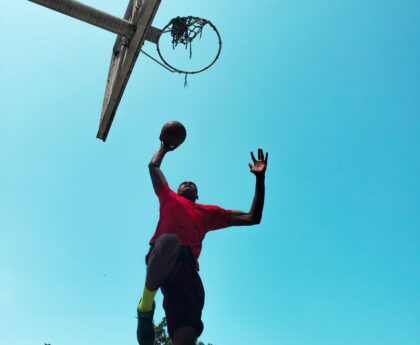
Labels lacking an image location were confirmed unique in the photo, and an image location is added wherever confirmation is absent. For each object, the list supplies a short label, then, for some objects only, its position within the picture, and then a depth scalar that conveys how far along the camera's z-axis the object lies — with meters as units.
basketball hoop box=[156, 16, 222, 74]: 6.48
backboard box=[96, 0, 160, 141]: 6.08
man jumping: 3.52
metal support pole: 5.99
